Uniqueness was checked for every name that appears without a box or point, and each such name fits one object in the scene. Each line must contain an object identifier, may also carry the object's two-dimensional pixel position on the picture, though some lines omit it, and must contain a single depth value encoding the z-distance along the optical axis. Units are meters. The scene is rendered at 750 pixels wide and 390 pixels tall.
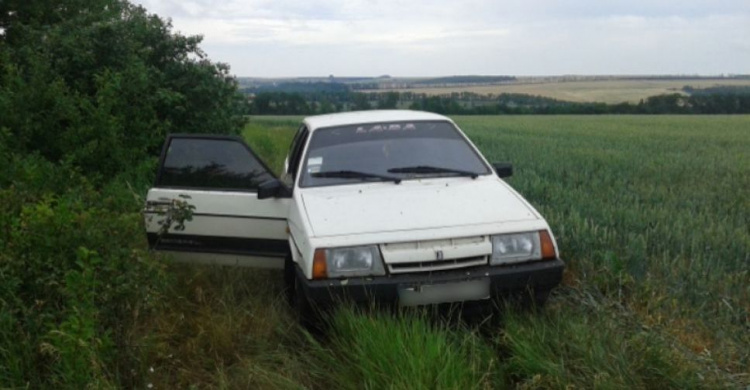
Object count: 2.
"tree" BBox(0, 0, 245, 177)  7.56
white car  4.40
